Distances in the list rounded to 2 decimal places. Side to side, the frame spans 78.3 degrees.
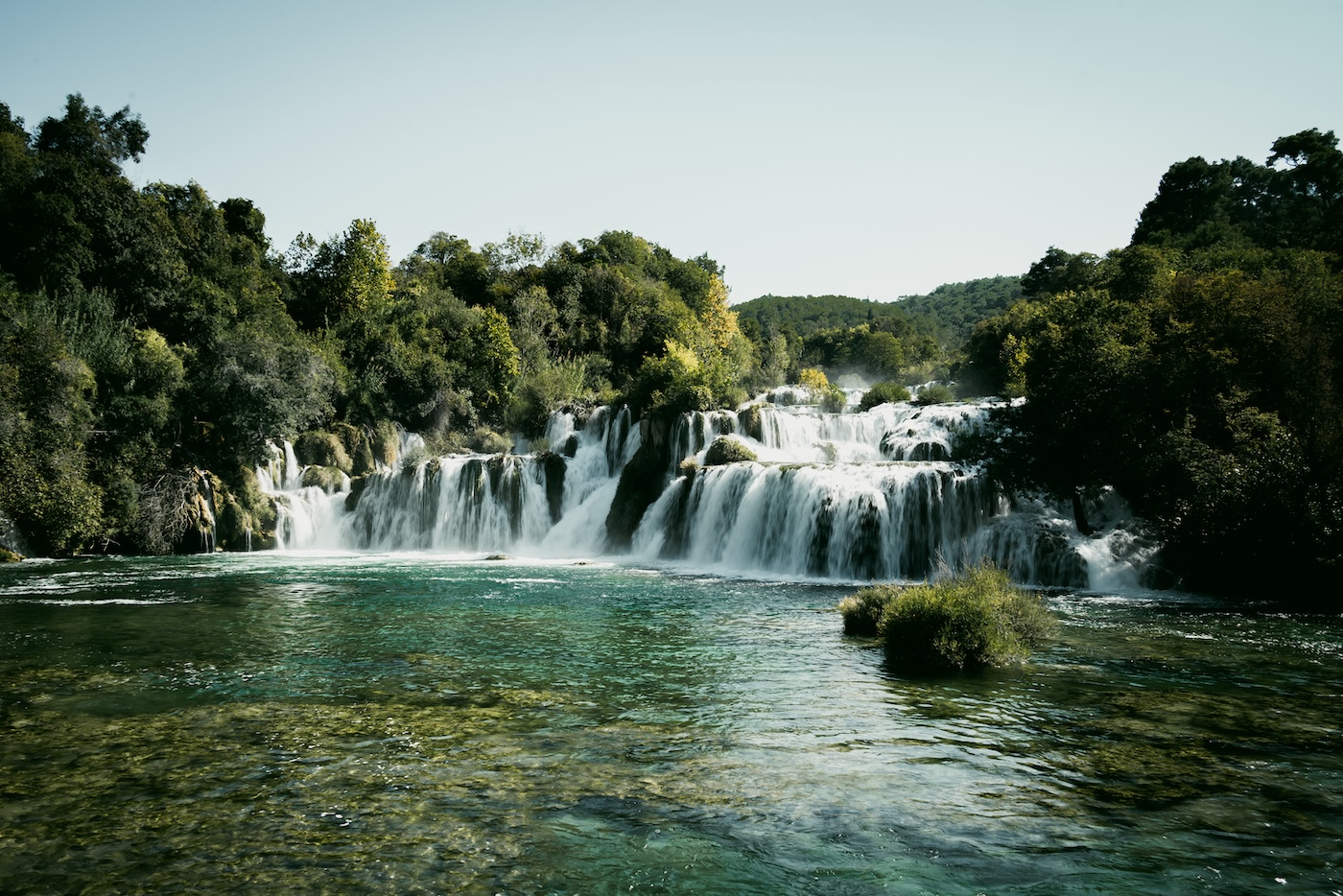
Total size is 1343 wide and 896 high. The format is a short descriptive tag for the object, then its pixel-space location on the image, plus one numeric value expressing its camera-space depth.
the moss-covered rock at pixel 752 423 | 36.03
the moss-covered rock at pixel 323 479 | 38.12
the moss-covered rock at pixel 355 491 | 38.06
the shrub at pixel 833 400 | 42.34
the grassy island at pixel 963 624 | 12.40
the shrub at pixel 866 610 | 15.05
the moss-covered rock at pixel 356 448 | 40.44
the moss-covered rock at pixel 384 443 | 41.97
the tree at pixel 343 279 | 50.97
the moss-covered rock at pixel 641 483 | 35.00
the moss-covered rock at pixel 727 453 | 32.72
